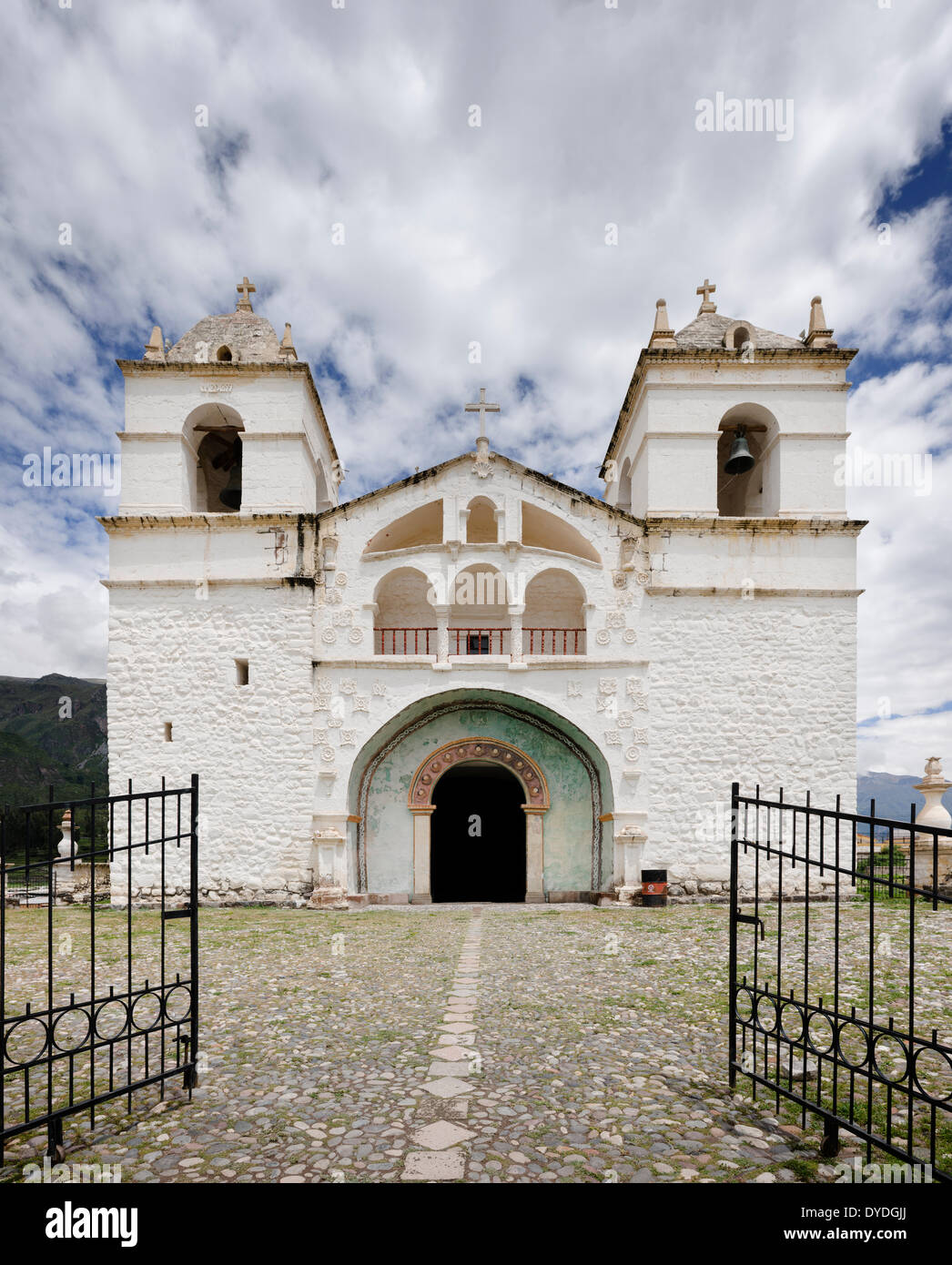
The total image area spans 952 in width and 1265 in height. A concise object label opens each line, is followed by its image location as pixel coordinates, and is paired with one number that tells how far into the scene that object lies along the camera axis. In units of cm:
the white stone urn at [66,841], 1473
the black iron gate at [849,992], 374
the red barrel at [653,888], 1272
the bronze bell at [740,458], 1421
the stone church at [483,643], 1314
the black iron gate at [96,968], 404
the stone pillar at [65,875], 1416
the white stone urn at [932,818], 1323
